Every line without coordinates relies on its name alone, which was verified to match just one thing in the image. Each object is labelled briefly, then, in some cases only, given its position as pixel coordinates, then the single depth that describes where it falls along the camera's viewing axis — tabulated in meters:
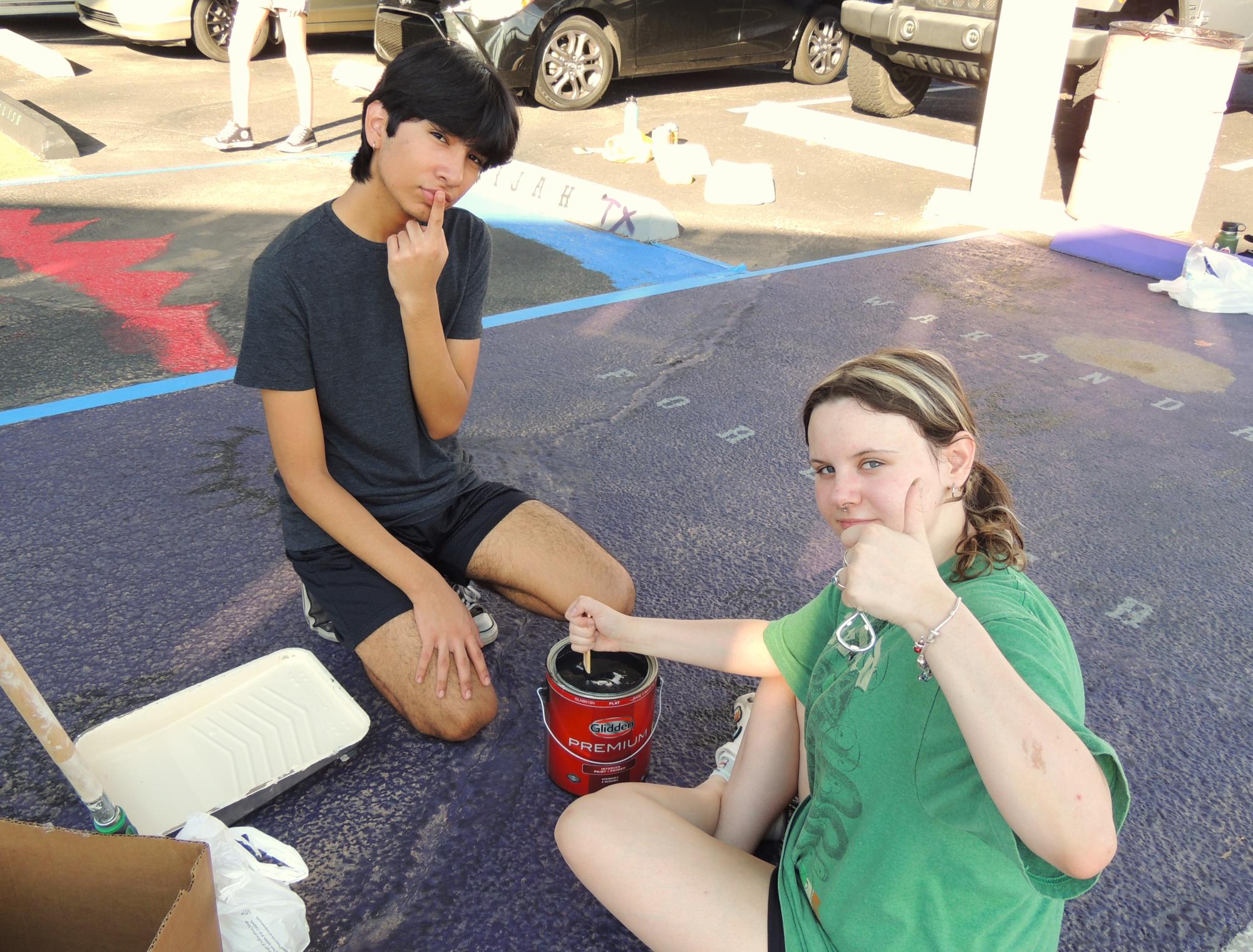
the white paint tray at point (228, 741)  1.99
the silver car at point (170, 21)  9.60
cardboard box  1.37
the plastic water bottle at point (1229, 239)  5.48
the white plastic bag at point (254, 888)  1.58
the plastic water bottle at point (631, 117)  6.88
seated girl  1.11
